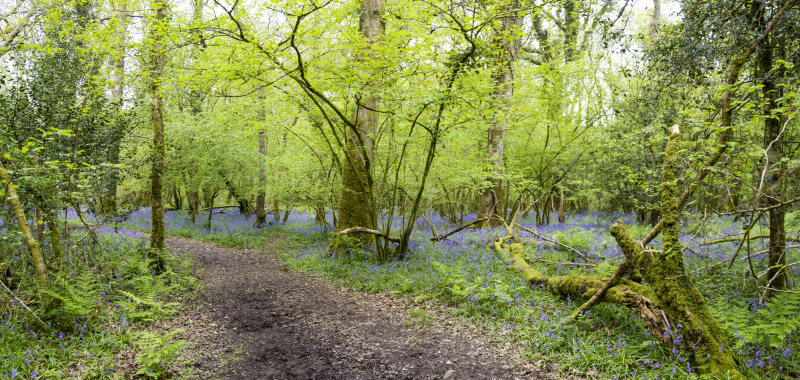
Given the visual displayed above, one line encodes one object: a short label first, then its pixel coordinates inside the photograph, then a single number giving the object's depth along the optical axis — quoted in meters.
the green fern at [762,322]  3.43
